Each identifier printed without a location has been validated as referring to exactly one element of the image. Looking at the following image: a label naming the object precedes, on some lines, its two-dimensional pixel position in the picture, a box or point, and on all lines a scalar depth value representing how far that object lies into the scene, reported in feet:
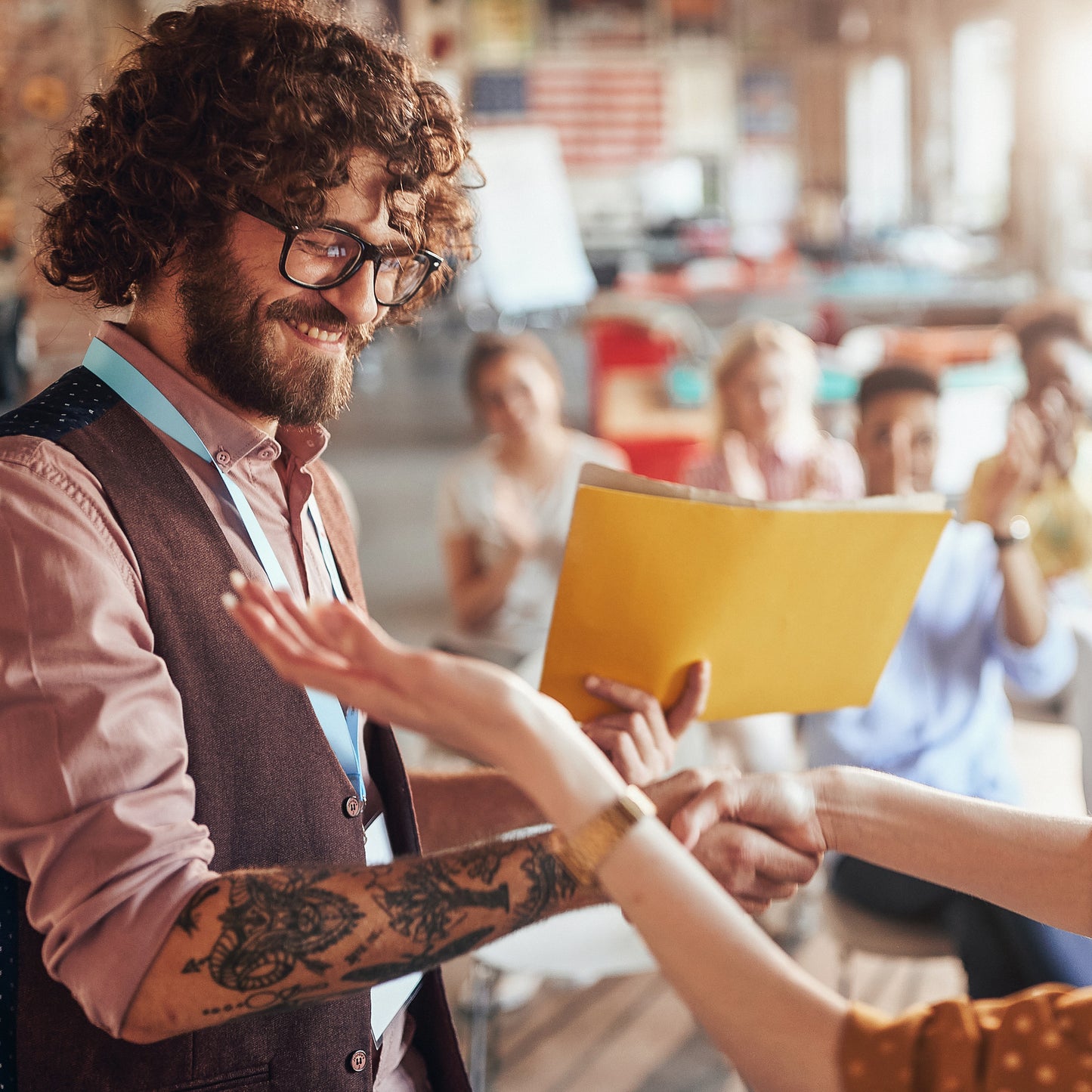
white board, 20.51
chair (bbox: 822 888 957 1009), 6.14
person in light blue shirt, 6.80
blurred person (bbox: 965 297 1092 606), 9.61
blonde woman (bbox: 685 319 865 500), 10.94
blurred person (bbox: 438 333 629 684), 10.12
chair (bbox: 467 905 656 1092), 6.15
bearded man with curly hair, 2.59
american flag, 47.78
